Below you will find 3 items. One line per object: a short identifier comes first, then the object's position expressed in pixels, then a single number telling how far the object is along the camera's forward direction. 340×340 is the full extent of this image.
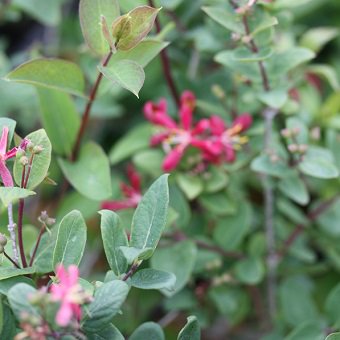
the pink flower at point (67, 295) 0.35
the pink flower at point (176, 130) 0.55
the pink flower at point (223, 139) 0.54
